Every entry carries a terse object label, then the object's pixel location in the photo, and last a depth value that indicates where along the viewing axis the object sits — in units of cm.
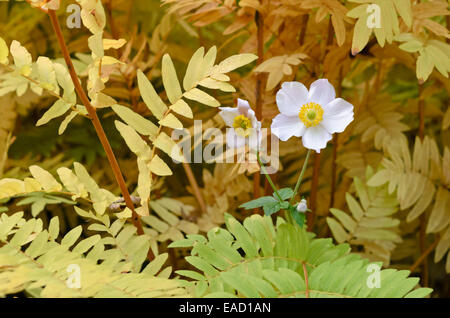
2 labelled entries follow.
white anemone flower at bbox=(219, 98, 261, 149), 104
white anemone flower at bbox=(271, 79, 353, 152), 103
